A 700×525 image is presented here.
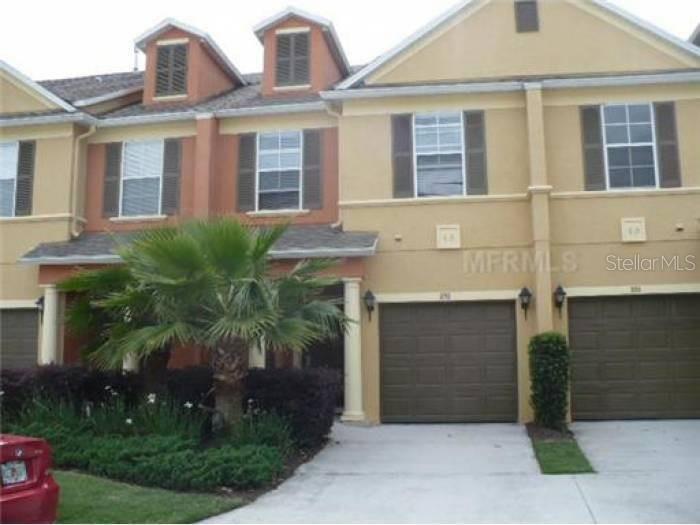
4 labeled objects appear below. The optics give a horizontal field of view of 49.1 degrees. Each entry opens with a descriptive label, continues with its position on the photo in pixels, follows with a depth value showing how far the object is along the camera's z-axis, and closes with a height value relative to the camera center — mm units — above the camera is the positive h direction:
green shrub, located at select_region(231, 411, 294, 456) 10297 -1022
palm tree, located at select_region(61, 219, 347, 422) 10008 +775
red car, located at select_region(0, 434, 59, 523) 6258 -1039
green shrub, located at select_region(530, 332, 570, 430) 12570 -361
